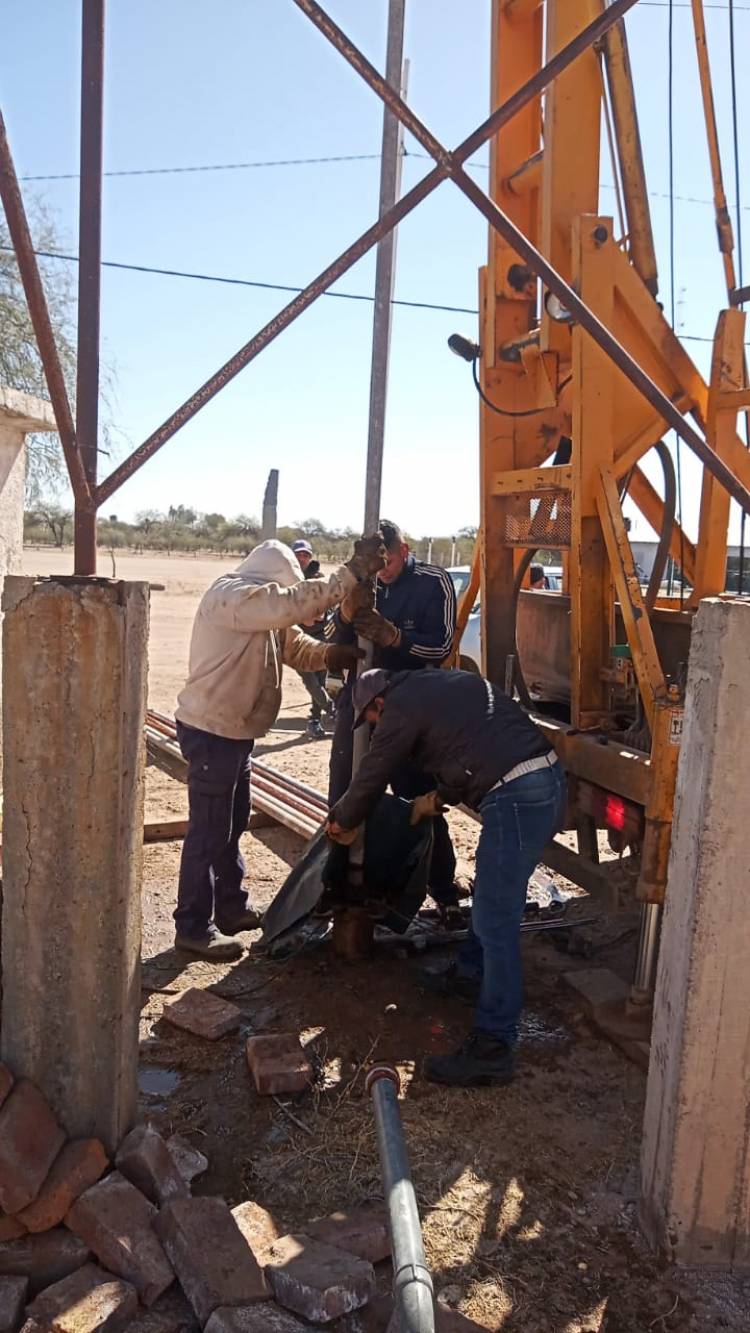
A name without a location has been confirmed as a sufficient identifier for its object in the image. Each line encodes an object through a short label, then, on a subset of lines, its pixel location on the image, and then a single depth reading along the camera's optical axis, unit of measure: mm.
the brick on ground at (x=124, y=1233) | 2479
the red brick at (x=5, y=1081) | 2734
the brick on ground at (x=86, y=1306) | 2291
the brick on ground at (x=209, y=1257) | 2422
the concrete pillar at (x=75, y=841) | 2672
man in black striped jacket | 4926
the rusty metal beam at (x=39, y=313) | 2482
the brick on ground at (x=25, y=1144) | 2551
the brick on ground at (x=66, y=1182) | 2590
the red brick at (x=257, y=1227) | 2678
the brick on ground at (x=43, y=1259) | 2514
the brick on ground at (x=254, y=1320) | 2316
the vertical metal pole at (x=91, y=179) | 2625
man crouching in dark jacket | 3699
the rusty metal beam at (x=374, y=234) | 2688
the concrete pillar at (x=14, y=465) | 6164
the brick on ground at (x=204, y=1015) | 3938
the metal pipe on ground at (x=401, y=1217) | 2242
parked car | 9945
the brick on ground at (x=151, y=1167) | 2738
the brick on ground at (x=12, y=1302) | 2301
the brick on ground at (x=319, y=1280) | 2424
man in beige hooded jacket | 4527
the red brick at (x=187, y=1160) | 3033
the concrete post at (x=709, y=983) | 2609
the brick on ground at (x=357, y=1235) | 2690
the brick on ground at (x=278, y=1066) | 3531
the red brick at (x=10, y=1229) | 2561
